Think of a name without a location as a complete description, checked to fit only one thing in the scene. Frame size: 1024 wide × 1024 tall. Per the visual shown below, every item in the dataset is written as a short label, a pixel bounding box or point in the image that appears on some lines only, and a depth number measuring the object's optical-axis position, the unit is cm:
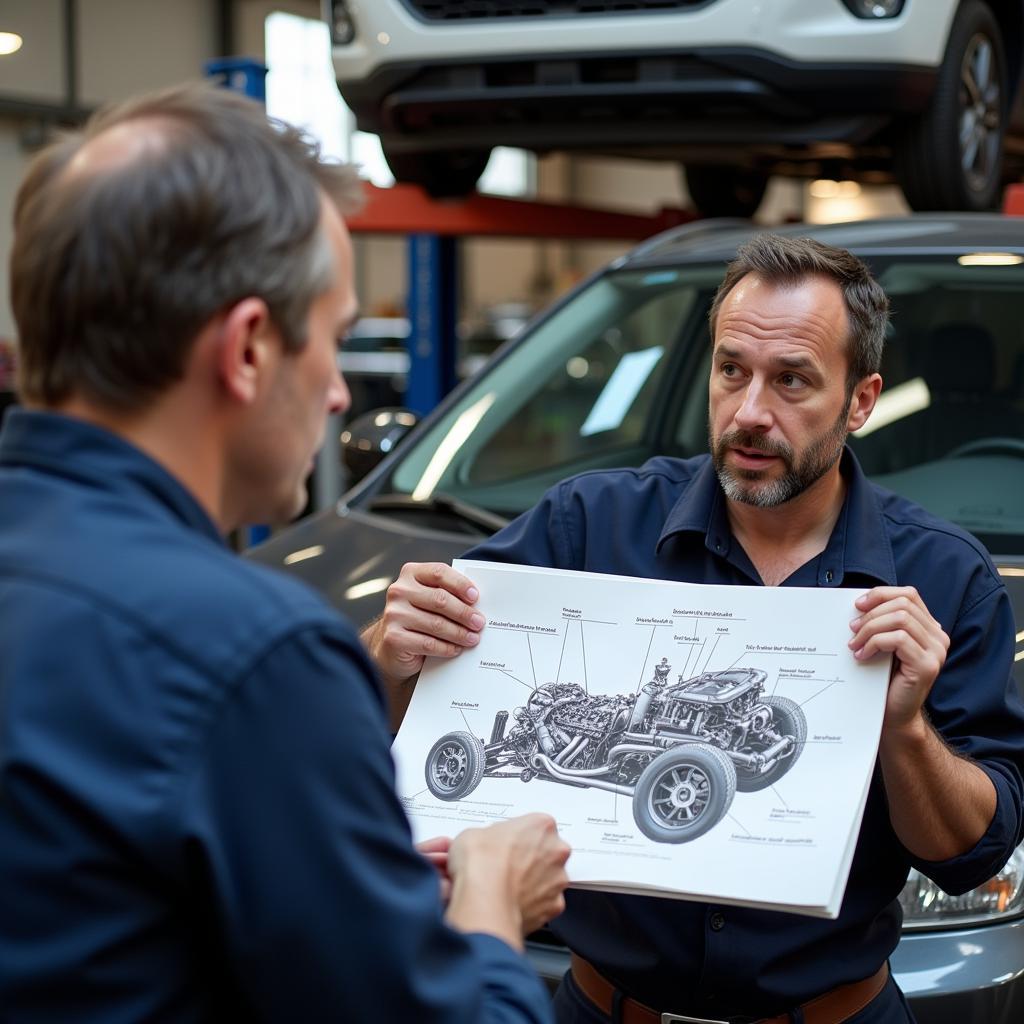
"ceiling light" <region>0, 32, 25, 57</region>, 1405
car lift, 607
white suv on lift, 471
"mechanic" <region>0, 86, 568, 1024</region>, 100
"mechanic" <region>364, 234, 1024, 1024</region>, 177
